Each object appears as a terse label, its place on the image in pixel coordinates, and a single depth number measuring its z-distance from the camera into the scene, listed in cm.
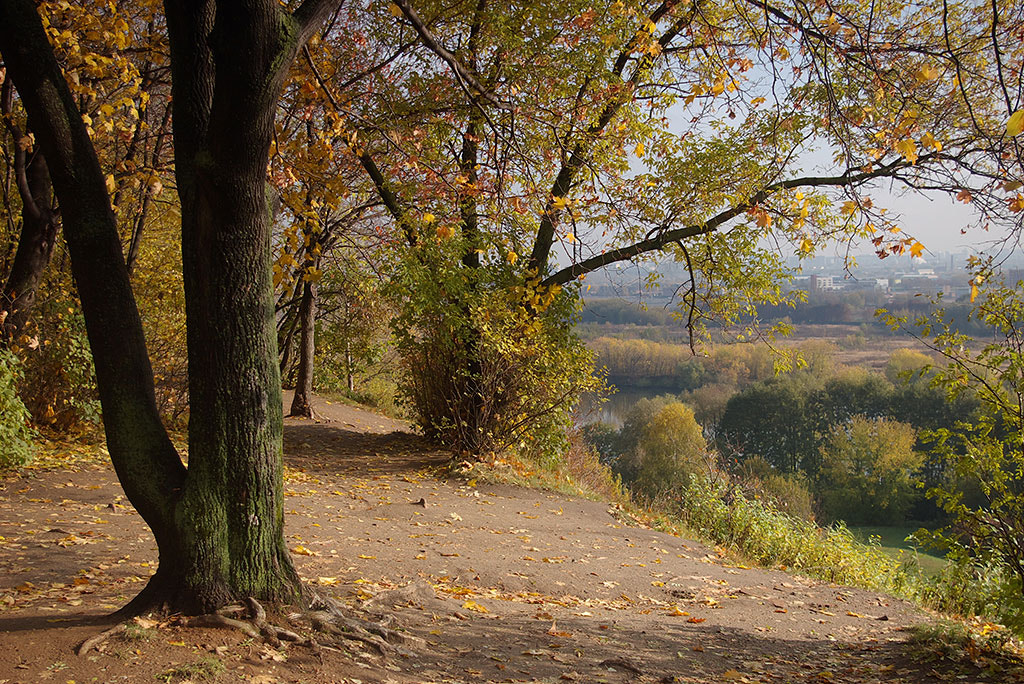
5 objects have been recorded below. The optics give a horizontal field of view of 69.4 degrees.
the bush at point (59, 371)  934
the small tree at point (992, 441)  498
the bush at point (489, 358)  1023
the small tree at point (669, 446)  3092
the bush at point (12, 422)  760
